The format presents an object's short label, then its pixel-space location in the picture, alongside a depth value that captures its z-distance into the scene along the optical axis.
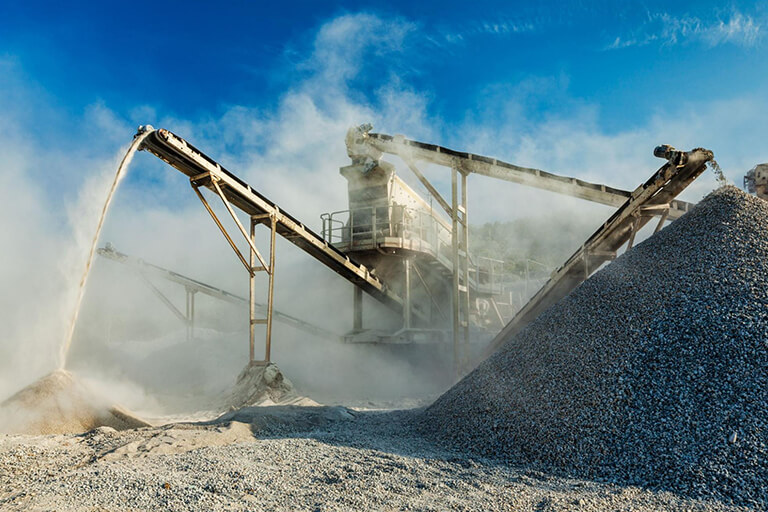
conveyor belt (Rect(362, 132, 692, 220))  9.37
